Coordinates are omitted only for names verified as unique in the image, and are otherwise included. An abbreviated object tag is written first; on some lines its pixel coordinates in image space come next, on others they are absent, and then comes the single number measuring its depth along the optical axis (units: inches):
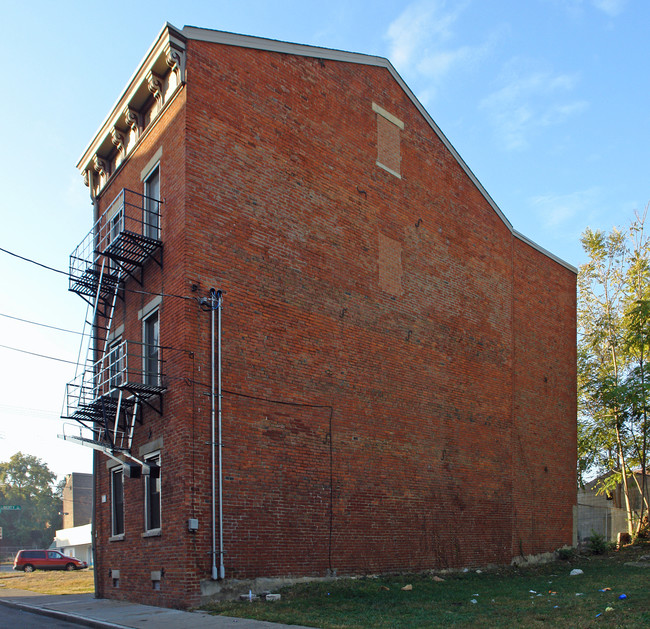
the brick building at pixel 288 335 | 565.0
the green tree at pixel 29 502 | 3289.9
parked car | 1612.9
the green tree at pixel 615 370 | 1109.7
